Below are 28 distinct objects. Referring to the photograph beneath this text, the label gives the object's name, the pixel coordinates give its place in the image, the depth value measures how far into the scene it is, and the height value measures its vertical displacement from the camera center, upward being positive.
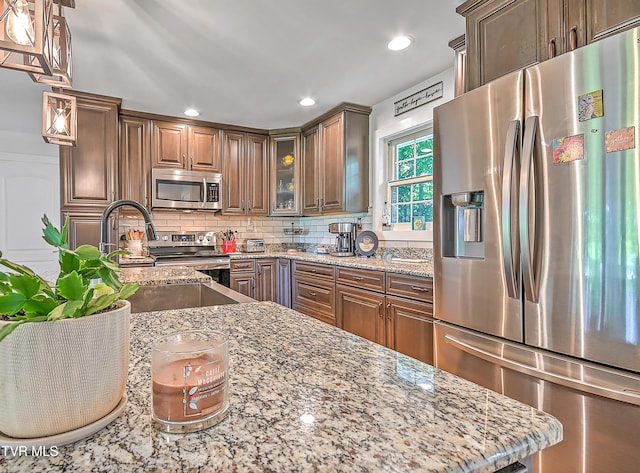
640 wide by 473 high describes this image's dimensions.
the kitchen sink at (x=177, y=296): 1.72 -0.30
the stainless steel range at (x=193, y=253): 3.79 -0.19
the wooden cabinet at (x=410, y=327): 2.26 -0.60
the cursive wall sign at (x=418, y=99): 2.99 +1.16
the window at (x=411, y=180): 3.21 +0.49
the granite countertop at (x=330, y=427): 0.41 -0.25
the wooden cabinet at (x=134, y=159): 3.75 +0.79
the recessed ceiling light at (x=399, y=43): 2.41 +1.28
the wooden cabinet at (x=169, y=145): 3.92 +0.98
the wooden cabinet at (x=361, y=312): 2.68 -0.61
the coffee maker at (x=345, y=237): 3.73 -0.03
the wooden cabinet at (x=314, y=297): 3.30 -0.60
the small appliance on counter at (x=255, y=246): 4.57 -0.14
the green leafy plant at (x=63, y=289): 0.39 -0.06
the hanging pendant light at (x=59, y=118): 1.87 +0.61
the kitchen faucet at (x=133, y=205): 1.52 +0.07
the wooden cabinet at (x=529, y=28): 1.46 +0.92
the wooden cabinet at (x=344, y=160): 3.65 +0.76
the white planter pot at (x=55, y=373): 0.40 -0.15
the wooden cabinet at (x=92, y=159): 3.39 +0.72
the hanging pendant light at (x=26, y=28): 1.05 +0.60
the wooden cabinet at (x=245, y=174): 4.31 +0.73
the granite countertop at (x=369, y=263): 2.40 -0.23
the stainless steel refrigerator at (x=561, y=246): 1.24 -0.05
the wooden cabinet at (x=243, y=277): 3.95 -0.45
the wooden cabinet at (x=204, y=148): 4.12 +0.98
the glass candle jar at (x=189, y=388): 0.46 -0.19
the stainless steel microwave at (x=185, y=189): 3.89 +0.50
